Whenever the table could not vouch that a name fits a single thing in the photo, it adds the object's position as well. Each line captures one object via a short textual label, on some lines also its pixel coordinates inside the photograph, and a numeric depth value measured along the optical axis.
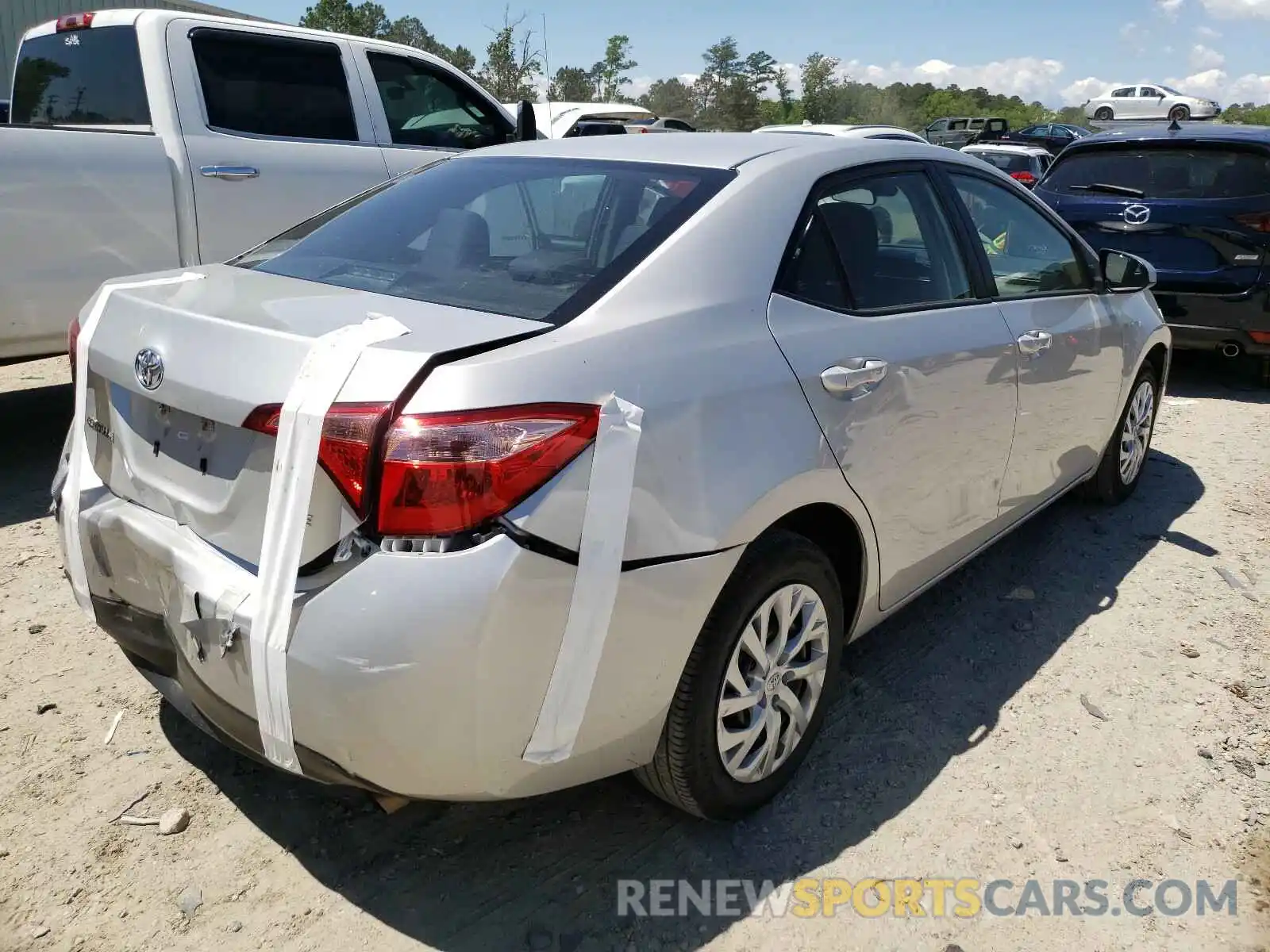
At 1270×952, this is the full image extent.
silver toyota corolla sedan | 1.91
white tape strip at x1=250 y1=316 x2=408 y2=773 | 1.93
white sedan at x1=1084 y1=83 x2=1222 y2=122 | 34.53
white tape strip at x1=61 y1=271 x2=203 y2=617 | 2.49
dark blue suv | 6.82
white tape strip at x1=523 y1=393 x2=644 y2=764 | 1.98
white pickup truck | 4.54
